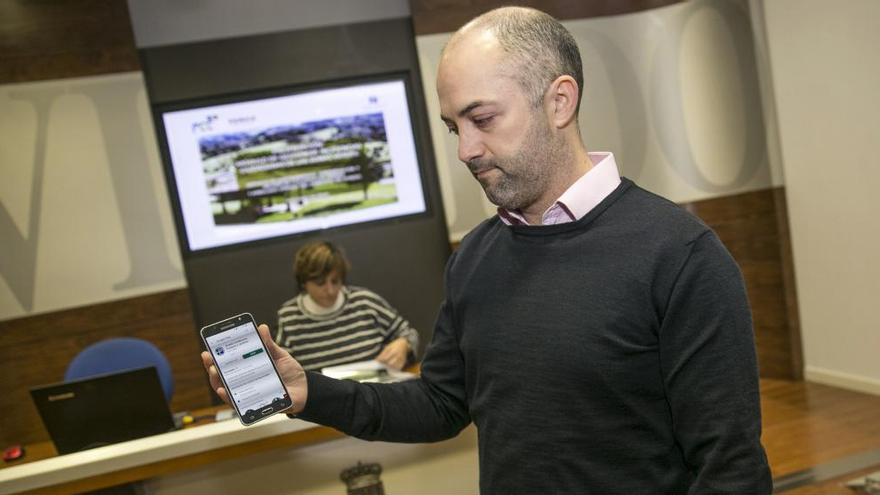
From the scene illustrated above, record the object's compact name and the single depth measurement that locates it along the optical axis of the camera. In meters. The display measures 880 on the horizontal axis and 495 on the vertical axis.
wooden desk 2.34
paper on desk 2.68
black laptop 2.48
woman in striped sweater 3.47
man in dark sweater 1.04
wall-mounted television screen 4.74
